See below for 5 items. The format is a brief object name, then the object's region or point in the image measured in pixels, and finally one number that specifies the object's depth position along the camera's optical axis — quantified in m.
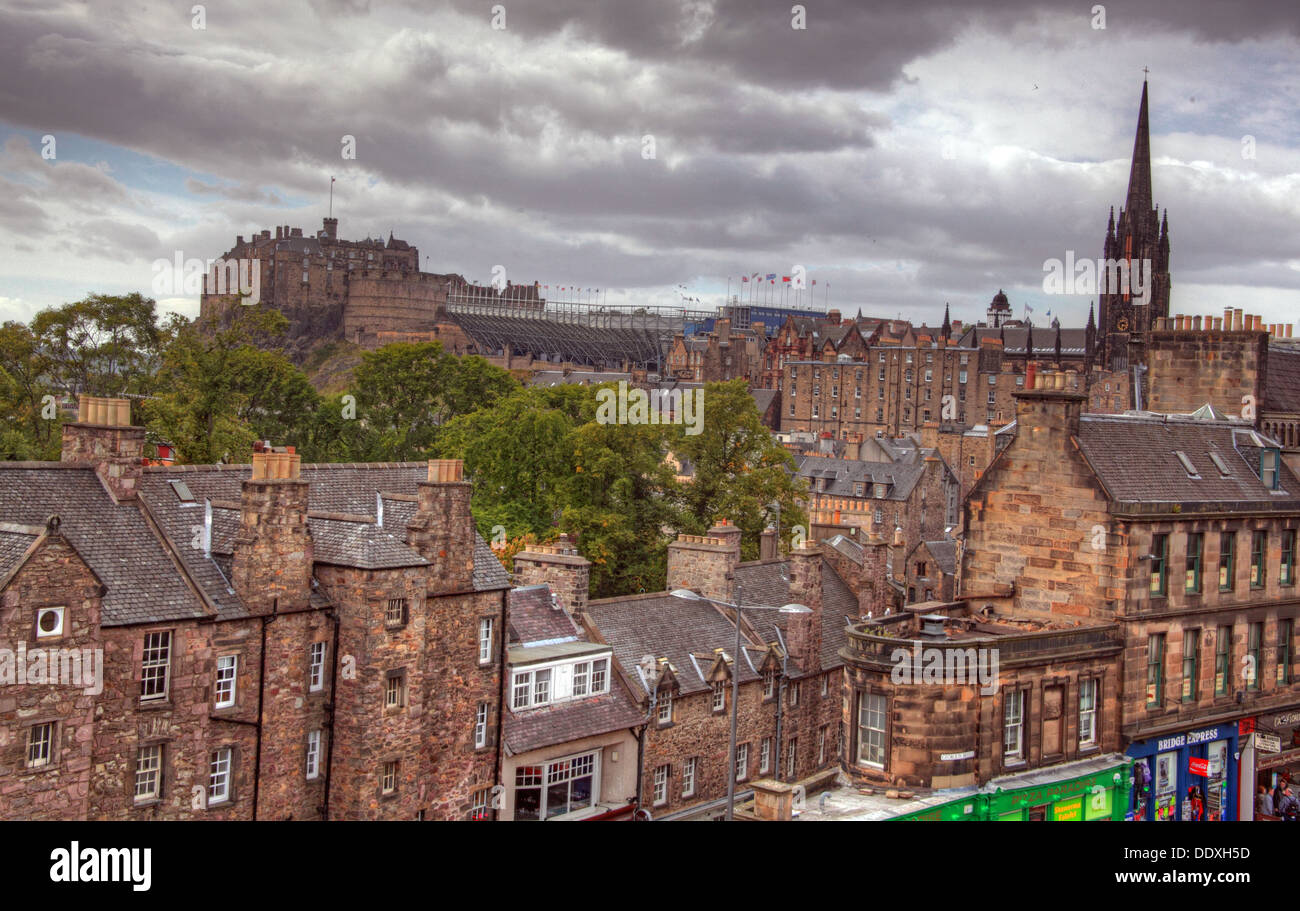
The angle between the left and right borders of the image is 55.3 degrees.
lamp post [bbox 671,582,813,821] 23.38
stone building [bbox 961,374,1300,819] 30.02
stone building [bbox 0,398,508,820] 22.31
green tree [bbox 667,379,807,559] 54.09
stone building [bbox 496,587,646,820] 32.00
